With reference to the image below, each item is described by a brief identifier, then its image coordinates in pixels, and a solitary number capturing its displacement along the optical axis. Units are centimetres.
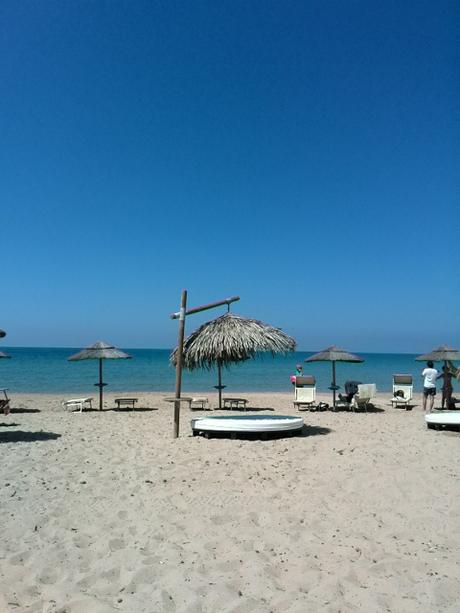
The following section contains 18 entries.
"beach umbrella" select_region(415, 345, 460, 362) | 1299
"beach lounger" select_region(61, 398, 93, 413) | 1307
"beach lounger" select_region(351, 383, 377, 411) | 1234
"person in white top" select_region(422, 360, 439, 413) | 1168
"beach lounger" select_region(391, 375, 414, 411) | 1406
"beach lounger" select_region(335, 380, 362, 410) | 1293
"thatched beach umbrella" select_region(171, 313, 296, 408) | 1052
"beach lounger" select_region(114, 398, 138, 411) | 1327
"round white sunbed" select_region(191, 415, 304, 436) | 766
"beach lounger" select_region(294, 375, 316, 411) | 1284
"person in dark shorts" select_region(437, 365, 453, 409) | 1242
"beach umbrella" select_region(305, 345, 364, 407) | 1293
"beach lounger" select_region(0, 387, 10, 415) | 929
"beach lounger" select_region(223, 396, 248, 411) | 1306
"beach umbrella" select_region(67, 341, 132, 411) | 1364
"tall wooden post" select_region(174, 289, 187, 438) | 799
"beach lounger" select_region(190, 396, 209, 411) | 1211
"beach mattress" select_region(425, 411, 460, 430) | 866
